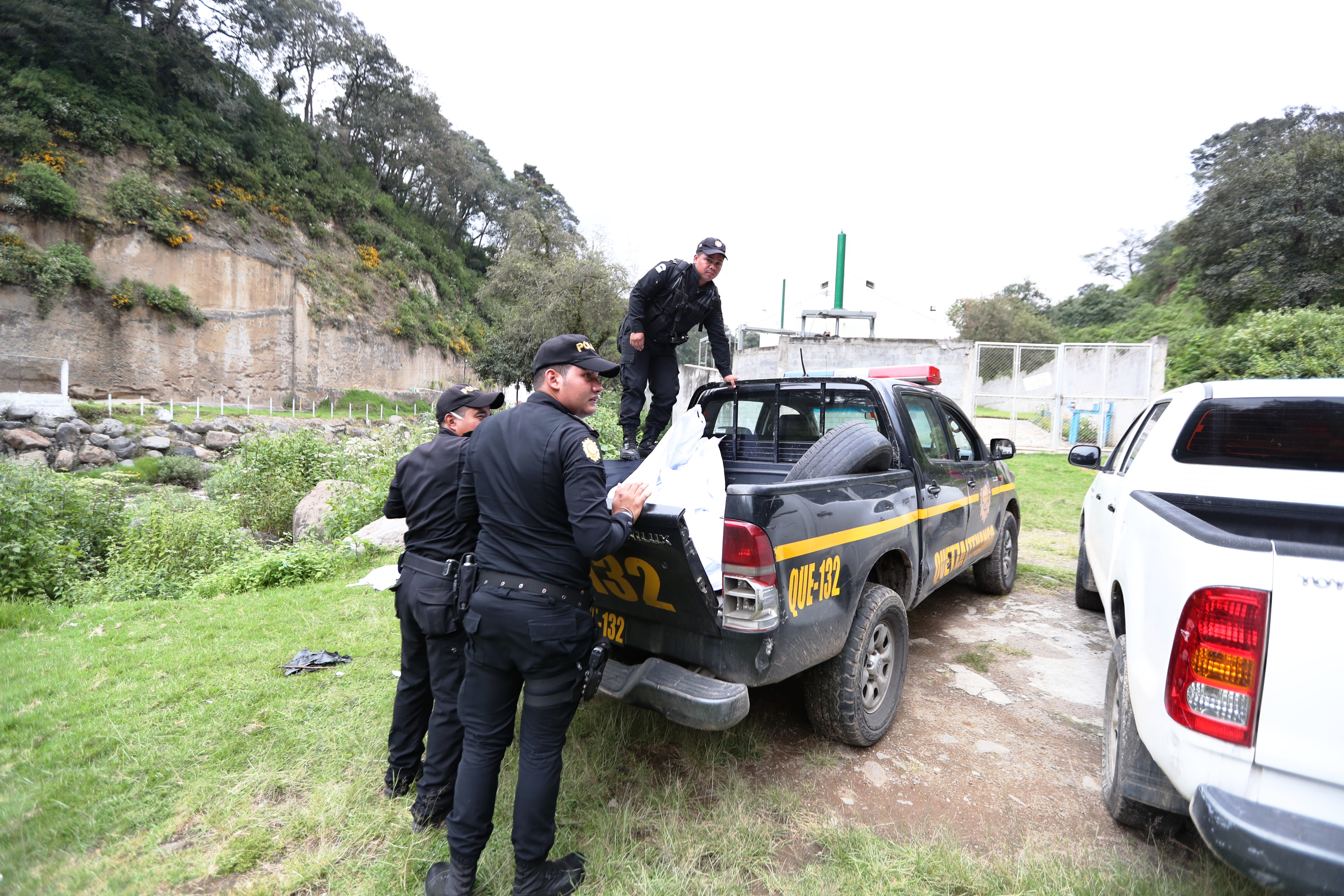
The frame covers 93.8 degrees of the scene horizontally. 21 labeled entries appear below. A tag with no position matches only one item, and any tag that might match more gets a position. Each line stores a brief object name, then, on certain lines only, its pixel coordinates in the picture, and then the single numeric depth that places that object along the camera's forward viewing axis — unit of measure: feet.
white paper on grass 10.37
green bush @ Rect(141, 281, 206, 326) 83.20
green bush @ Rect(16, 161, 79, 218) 74.59
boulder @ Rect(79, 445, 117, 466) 53.52
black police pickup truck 7.86
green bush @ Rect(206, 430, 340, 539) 30.86
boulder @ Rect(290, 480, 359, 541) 25.76
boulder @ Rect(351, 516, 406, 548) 23.40
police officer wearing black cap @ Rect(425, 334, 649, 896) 6.88
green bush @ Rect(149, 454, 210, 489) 51.93
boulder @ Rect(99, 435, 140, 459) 55.21
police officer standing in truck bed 14.32
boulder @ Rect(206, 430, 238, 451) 62.08
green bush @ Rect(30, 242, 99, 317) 74.64
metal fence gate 47.11
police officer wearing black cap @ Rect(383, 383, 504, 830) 8.50
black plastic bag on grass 13.35
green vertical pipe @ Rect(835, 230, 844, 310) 113.80
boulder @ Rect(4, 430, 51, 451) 52.65
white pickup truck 4.93
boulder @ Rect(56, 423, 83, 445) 55.01
